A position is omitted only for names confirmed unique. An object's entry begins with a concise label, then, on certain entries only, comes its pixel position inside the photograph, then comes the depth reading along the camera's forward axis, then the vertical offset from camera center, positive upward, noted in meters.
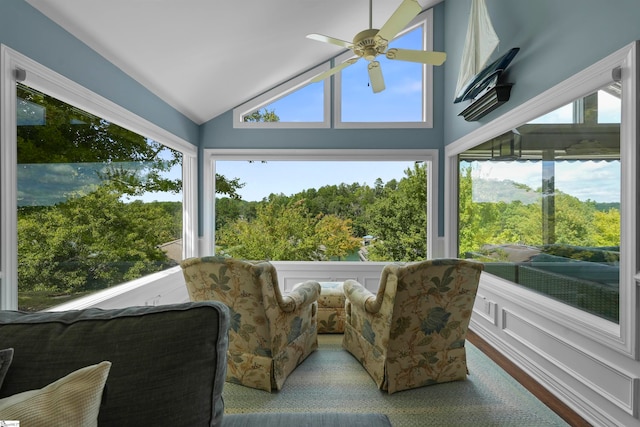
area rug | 1.99 -1.25
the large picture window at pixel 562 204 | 1.95 +0.06
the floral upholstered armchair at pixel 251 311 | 2.17 -0.68
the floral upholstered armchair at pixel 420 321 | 2.12 -0.75
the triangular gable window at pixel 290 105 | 4.55 +1.51
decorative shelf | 2.88 +1.06
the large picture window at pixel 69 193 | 1.81 +0.14
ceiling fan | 2.05 +1.20
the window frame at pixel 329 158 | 4.48 +0.77
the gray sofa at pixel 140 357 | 0.79 -0.37
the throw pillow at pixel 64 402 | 0.60 -0.37
